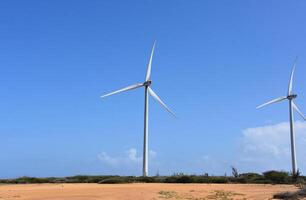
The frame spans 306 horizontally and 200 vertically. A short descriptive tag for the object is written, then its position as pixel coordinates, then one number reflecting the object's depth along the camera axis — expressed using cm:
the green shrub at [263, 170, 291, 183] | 5356
